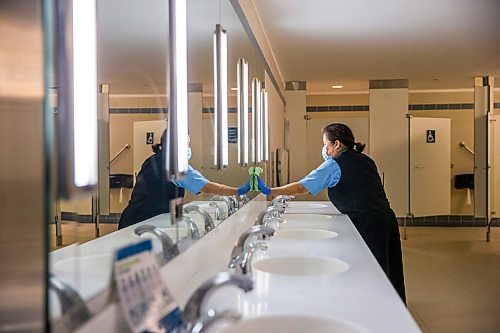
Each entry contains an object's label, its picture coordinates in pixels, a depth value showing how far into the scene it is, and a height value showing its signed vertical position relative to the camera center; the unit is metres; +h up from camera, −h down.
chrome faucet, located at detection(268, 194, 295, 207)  3.26 -0.29
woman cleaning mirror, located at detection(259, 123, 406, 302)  3.21 -0.26
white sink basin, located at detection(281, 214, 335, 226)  3.11 -0.40
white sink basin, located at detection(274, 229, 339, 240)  2.67 -0.42
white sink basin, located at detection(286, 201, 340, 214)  3.68 -0.41
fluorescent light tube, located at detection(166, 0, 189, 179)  1.32 +0.17
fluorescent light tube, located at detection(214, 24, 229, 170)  2.03 +0.25
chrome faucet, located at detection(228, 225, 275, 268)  1.59 -0.29
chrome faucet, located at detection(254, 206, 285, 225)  2.26 -0.29
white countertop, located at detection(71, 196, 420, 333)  1.17 -0.38
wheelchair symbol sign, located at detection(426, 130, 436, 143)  7.36 +0.27
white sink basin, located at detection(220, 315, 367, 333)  1.17 -0.40
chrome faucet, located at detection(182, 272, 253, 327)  0.95 -0.26
